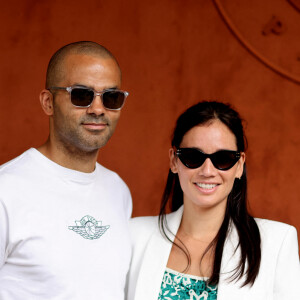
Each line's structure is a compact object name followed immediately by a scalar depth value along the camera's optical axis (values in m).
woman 2.36
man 2.18
